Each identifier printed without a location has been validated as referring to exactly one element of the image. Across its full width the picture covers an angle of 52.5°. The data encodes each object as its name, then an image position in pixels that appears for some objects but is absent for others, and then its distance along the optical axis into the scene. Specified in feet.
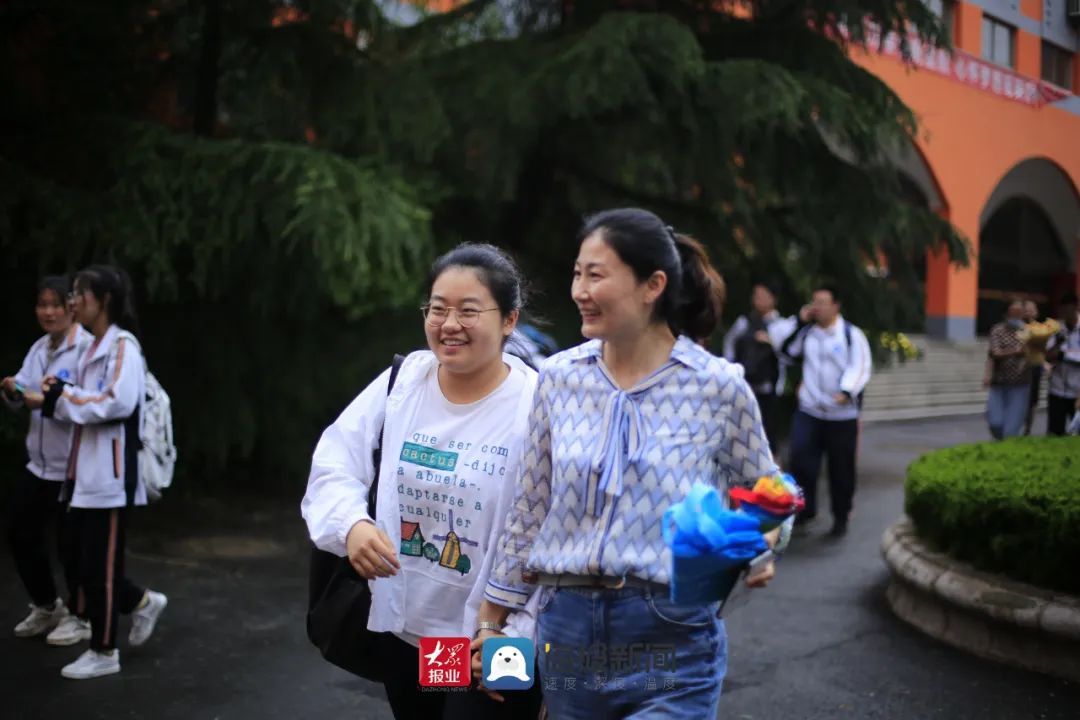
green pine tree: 24.73
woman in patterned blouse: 7.72
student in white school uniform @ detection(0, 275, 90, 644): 17.34
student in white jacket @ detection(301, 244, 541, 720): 8.83
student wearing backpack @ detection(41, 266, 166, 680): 16.17
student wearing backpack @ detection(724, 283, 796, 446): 31.63
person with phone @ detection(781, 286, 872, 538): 27.12
